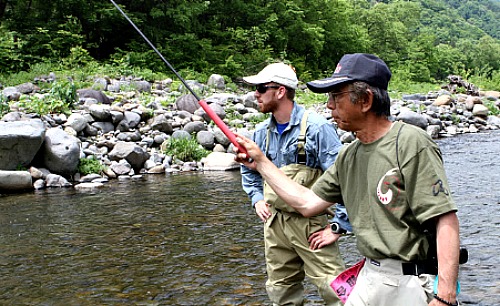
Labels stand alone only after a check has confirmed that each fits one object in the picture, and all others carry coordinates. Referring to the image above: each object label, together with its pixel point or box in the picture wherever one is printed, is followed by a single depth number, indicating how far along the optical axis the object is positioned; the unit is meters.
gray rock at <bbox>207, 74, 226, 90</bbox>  21.46
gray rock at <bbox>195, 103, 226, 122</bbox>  15.52
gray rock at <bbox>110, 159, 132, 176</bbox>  12.00
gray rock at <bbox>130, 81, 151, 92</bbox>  18.14
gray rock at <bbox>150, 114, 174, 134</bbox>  14.22
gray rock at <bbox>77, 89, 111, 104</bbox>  15.32
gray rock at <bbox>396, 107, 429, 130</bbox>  17.95
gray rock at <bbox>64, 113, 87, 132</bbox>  12.93
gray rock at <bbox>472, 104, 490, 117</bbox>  22.77
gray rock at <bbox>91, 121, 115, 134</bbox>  13.55
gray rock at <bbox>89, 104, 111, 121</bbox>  13.72
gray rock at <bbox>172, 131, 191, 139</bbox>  13.82
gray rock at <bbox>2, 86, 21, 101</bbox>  14.77
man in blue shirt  3.25
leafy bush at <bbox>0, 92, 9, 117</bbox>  12.88
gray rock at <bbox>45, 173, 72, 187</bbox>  10.88
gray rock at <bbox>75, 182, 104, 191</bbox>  10.66
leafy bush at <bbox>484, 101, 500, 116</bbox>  24.88
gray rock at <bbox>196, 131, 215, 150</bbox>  13.95
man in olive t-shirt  1.94
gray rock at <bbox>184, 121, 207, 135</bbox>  14.39
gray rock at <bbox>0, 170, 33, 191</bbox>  10.25
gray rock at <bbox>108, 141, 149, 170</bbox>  12.41
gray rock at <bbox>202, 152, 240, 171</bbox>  12.78
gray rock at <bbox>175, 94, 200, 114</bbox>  16.05
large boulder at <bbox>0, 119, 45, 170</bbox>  10.70
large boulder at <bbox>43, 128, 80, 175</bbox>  11.20
